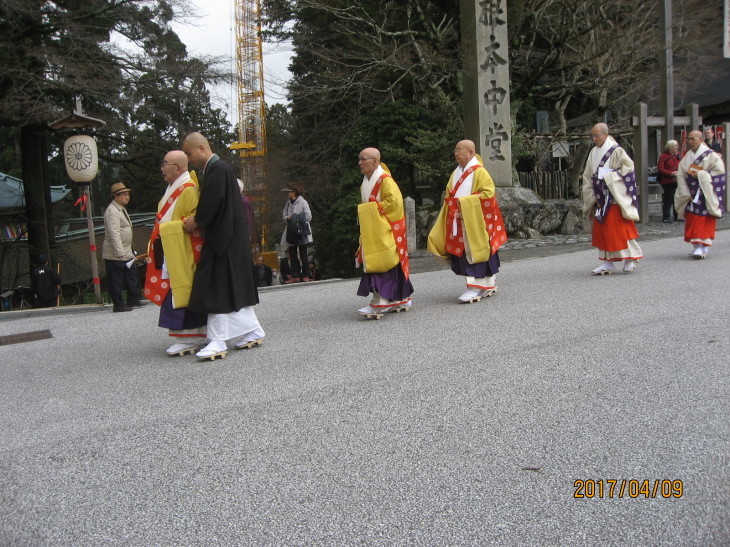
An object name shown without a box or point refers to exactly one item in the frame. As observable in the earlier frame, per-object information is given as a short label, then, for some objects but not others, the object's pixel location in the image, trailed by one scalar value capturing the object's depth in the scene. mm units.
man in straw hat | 8844
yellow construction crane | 26953
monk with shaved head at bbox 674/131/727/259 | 9281
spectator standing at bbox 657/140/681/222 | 14984
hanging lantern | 10398
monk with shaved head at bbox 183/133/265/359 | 5332
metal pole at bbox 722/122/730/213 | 17938
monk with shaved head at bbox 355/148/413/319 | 6820
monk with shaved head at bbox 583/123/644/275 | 8430
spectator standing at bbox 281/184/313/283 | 12125
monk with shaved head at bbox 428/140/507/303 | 7379
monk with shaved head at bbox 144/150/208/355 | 5484
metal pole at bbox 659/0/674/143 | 16047
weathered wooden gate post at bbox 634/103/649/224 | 15750
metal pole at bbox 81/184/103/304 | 9898
